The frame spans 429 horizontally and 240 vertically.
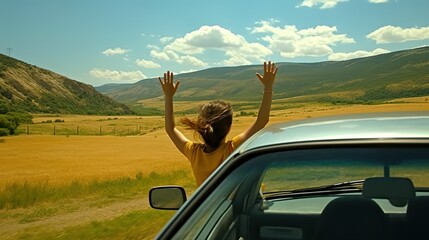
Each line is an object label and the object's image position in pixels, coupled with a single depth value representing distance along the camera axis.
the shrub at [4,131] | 83.81
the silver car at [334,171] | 1.98
